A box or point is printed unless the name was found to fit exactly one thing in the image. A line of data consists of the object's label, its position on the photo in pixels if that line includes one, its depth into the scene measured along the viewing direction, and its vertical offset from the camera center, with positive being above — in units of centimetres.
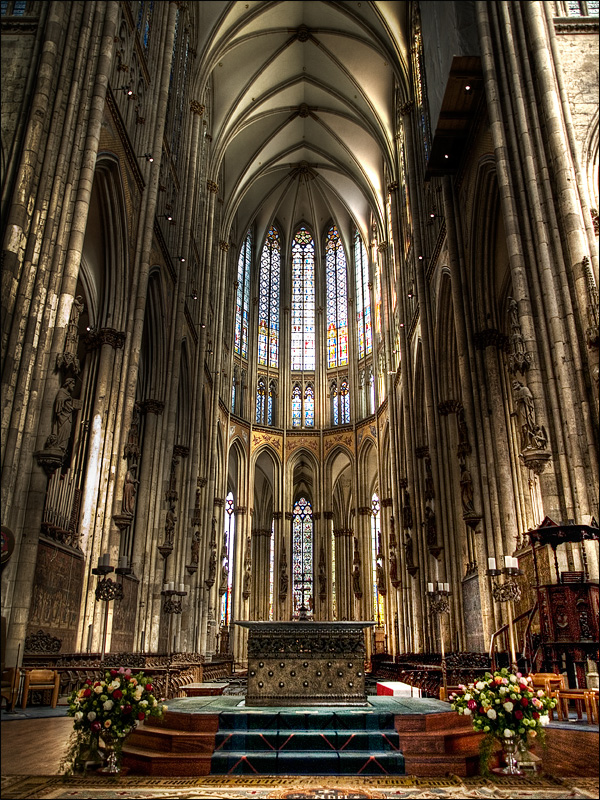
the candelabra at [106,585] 1313 +144
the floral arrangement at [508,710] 611 -42
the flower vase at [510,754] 609 -79
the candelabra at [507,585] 1174 +140
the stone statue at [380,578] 3181 +370
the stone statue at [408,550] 2536 +389
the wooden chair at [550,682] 900 -28
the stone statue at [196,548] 2344 +365
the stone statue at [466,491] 1653 +390
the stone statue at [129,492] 1502 +357
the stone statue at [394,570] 2828 +354
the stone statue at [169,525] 1933 +361
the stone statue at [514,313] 1240 +595
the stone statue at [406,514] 2598 +527
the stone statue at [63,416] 1069 +366
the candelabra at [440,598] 1862 +170
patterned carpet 527 -98
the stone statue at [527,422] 1144 +384
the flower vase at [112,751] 620 -78
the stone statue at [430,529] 2162 +393
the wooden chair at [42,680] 1045 -27
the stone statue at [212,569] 2700 +346
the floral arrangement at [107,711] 623 -43
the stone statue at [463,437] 1681 +521
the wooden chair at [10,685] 949 -31
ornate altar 880 -3
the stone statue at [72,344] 1088 +491
